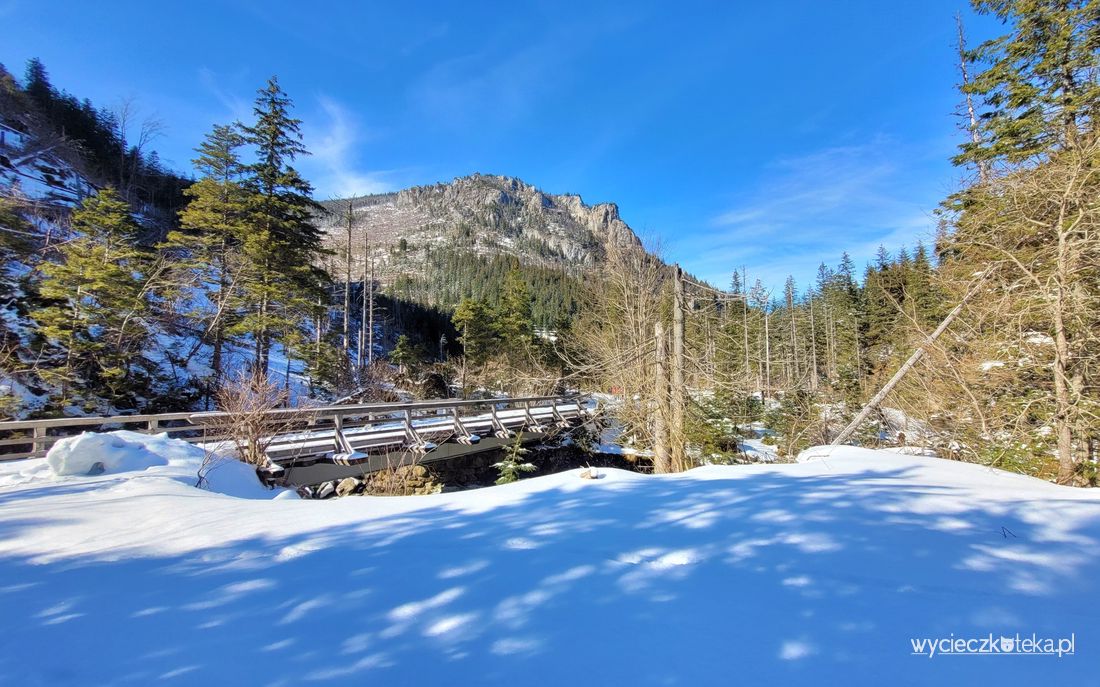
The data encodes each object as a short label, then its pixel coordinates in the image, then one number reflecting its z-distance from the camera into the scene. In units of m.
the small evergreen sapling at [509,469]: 9.44
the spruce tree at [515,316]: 30.72
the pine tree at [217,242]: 15.44
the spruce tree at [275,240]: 15.34
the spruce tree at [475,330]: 27.59
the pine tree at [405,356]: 28.48
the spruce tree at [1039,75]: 8.87
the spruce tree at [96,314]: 12.27
